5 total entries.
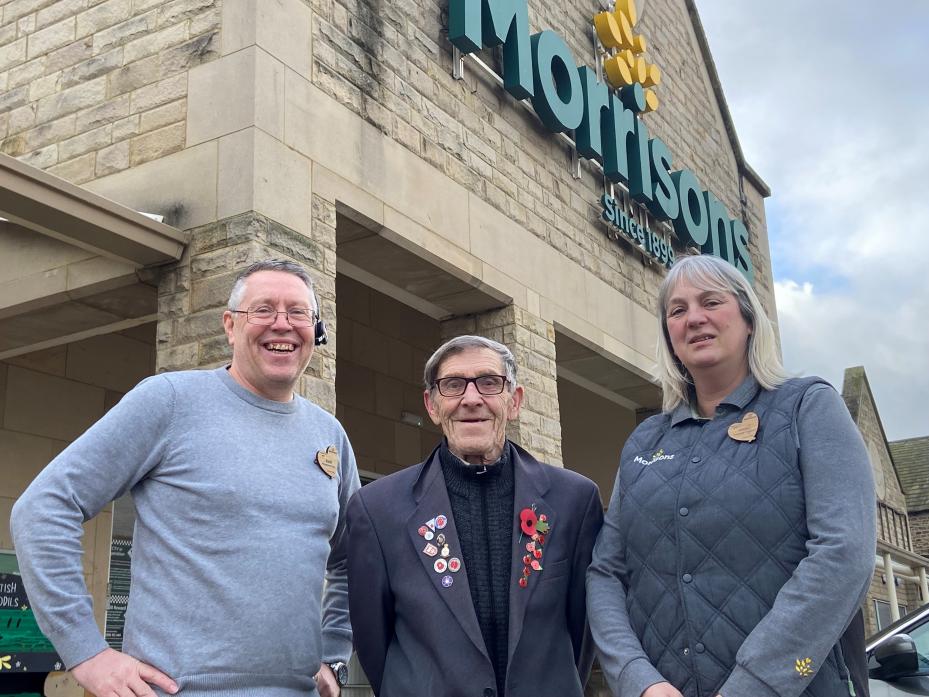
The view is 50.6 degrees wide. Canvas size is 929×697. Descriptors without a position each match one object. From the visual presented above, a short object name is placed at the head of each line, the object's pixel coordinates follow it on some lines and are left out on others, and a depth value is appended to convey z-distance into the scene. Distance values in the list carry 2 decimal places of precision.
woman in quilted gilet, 2.19
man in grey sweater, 2.30
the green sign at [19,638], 5.20
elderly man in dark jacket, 2.54
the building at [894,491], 22.33
